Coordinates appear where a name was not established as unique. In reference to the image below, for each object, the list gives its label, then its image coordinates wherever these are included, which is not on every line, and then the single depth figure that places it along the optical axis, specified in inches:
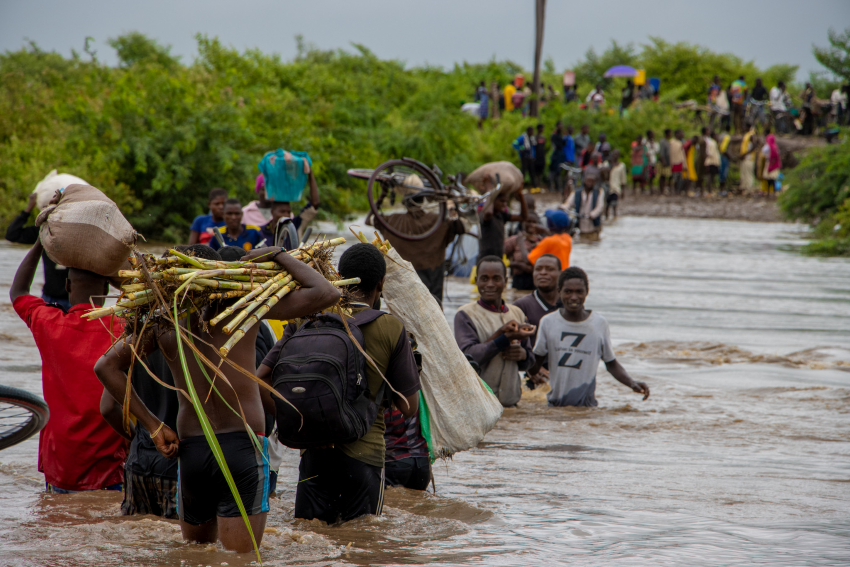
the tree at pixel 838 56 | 3567.9
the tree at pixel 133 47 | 4274.1
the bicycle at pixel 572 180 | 2106.2
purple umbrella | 3489.2
